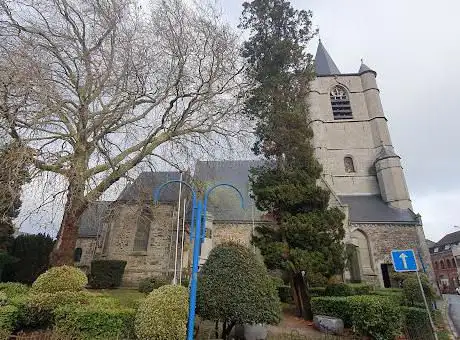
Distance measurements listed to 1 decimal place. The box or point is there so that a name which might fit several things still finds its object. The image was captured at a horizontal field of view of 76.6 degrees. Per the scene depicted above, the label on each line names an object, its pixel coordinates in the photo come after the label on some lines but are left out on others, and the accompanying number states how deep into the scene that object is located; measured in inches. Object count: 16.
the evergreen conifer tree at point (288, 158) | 446.3
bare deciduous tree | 307.0
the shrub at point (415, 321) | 320.6
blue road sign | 282.5
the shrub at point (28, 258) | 645.8
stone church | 717.2
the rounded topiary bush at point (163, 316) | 242.2
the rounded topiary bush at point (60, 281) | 306.3
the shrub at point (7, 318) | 246.6
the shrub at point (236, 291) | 261.1
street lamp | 230.2
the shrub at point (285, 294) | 590.9
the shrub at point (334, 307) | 352.2
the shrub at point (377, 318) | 295.1
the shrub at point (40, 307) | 278.6
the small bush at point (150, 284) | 572.4
